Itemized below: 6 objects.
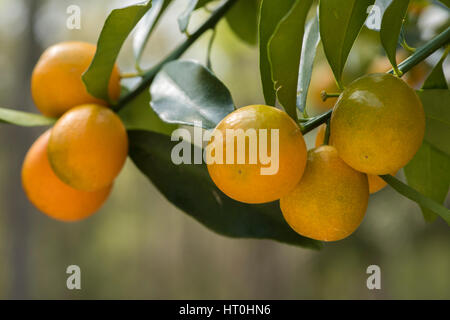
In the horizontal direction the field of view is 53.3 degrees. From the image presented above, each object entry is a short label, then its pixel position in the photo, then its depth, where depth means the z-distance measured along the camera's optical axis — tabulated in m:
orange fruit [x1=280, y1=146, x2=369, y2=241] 0.29
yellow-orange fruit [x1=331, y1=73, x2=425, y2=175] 0.27
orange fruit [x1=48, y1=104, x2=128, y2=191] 0.41
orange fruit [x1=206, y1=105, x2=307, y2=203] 0.27
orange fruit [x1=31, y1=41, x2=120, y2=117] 0.48
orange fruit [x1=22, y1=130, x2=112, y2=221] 0.49
